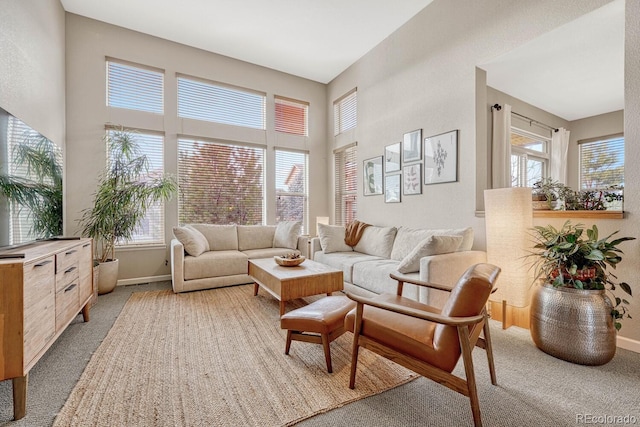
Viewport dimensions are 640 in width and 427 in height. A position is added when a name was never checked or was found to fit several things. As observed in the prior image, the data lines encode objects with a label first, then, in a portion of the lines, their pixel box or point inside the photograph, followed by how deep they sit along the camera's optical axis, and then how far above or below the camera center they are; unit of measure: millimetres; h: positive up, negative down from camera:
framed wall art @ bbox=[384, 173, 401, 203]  4137 +328
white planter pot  3582 -840
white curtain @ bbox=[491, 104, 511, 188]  3408 +747
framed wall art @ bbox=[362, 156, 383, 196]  4512 +577
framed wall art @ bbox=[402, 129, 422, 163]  3783 +885
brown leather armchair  1346 -668
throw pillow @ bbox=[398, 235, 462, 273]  2611 -368
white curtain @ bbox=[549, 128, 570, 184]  4664 +917
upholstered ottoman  1886 -776
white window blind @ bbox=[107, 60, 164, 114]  4148 +1879
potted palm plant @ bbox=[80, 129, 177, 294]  3615 +174
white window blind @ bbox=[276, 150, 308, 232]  5406 +478
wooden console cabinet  1436 -560
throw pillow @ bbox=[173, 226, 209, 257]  3809 -397
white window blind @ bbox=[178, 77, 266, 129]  4617 +1865
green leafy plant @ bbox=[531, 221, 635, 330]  1930 -370
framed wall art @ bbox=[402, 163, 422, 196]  3793 +426
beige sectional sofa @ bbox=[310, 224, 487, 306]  2541 -531
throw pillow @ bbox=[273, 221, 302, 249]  4680 -410
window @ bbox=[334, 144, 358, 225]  5289 +497
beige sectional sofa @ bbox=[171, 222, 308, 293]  3699 -598
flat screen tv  1947 +221
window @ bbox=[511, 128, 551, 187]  4199 +827
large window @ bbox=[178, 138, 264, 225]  4594 +485
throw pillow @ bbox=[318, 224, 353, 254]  4172 -431
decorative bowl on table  3160 -573
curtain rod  3539 +1402
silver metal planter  1898 -809
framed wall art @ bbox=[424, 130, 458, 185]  3334 +644
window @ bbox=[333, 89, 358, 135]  5134 +1871
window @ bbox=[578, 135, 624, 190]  4531 +790
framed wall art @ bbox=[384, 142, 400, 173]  4137 +791
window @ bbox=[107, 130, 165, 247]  4277 +65
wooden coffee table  2713 -709
